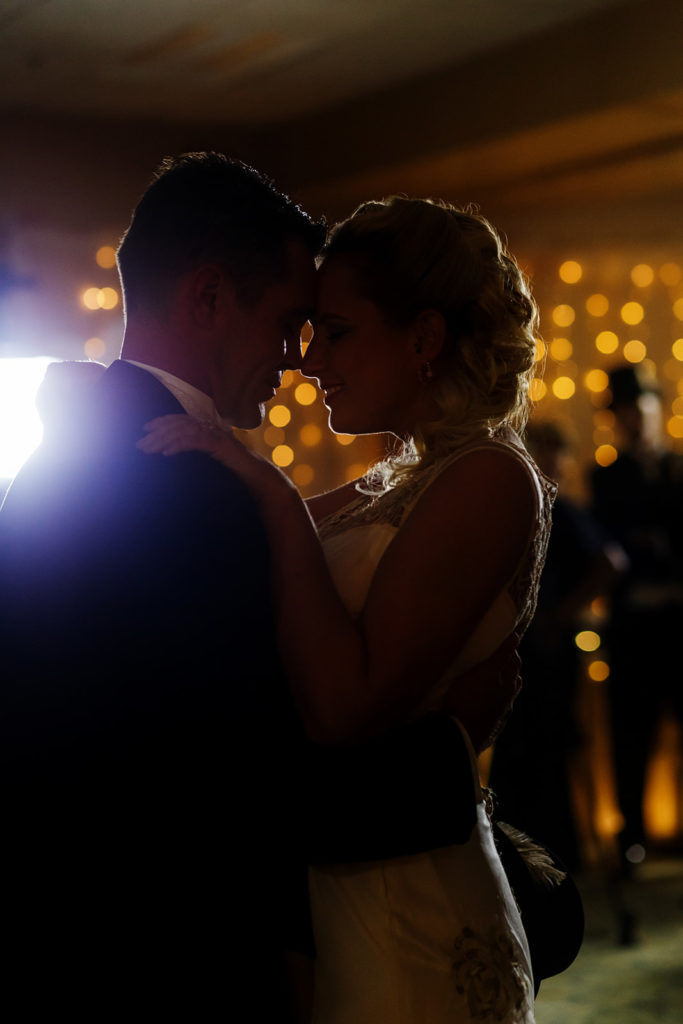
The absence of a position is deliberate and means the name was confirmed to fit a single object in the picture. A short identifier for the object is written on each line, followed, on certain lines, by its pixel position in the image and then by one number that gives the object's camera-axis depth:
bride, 2.09
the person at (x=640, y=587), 5.52
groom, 1.96
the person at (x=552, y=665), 4.82
